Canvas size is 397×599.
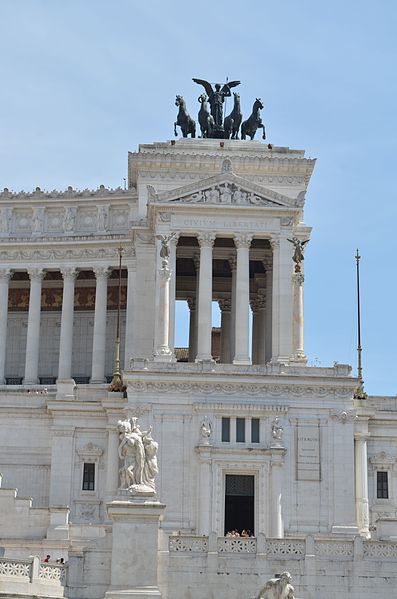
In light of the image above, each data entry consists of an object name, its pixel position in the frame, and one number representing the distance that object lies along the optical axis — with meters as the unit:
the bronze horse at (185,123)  93.62
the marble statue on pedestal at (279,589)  47.75
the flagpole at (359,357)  71.69
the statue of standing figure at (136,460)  52.09
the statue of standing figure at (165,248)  79.69
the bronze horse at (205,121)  93.50
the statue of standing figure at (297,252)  79.31
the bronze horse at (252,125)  94.00
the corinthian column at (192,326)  89.31
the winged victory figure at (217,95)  95.19
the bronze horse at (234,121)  93.88
